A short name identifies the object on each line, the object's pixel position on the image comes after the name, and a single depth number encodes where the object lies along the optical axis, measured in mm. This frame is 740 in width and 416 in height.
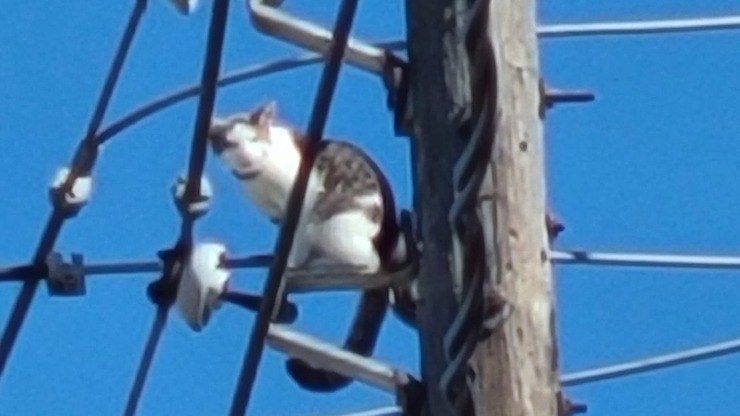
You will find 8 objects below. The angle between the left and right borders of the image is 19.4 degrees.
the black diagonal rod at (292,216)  4047
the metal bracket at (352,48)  3910
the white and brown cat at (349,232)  4191
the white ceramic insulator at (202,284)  4641
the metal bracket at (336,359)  3688
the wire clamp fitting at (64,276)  5160
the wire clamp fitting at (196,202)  4965
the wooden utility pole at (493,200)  3484
